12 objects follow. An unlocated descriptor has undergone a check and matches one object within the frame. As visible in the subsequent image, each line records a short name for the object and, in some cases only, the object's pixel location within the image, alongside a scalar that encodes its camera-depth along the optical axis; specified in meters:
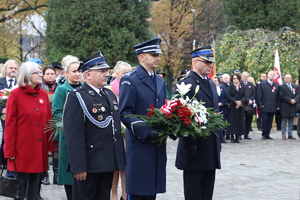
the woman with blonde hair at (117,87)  7.51
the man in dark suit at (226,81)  15.66
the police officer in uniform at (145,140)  5.36
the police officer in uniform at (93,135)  5.02
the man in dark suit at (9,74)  9.48
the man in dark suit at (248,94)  16.43
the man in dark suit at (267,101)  16.28
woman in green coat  6.24
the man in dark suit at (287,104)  16.28
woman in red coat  6.20
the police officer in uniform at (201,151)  5.91
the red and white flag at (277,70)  20.52
